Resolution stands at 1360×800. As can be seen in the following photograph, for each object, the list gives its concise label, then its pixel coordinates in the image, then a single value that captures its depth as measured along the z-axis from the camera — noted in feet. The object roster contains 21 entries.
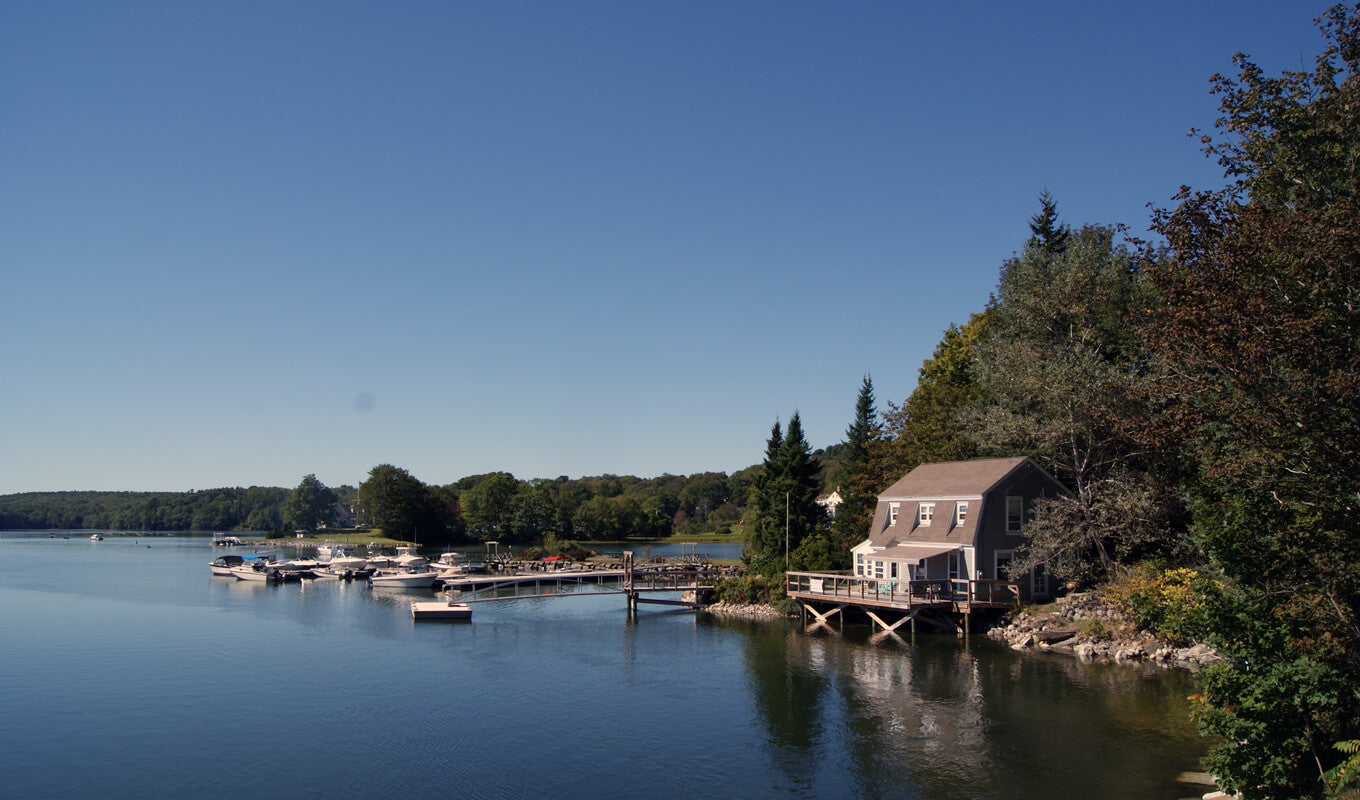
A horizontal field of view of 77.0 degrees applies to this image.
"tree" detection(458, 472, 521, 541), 437.17
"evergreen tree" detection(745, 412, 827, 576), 178.29
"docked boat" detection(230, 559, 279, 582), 261.44
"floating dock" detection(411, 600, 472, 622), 165.89
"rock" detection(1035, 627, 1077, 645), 120.88
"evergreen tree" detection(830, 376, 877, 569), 175.83
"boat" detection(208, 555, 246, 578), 275.80
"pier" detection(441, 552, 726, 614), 184.85
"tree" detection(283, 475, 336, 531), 584.81
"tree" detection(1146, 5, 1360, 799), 52.19
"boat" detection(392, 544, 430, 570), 252.42
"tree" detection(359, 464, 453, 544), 449.89
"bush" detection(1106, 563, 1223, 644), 56.90
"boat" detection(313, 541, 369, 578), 263.90
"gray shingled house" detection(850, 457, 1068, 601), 136.67
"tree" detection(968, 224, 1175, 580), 130.31
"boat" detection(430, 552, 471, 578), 247.29
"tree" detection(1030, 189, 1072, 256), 200.23
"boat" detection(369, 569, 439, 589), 232.32
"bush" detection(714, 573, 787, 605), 166.30
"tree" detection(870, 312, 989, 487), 175.11
